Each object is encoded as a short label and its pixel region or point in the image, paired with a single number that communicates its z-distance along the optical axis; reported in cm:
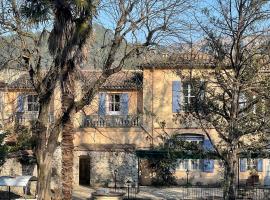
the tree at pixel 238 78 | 2012
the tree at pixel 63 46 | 1881
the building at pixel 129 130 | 3381
